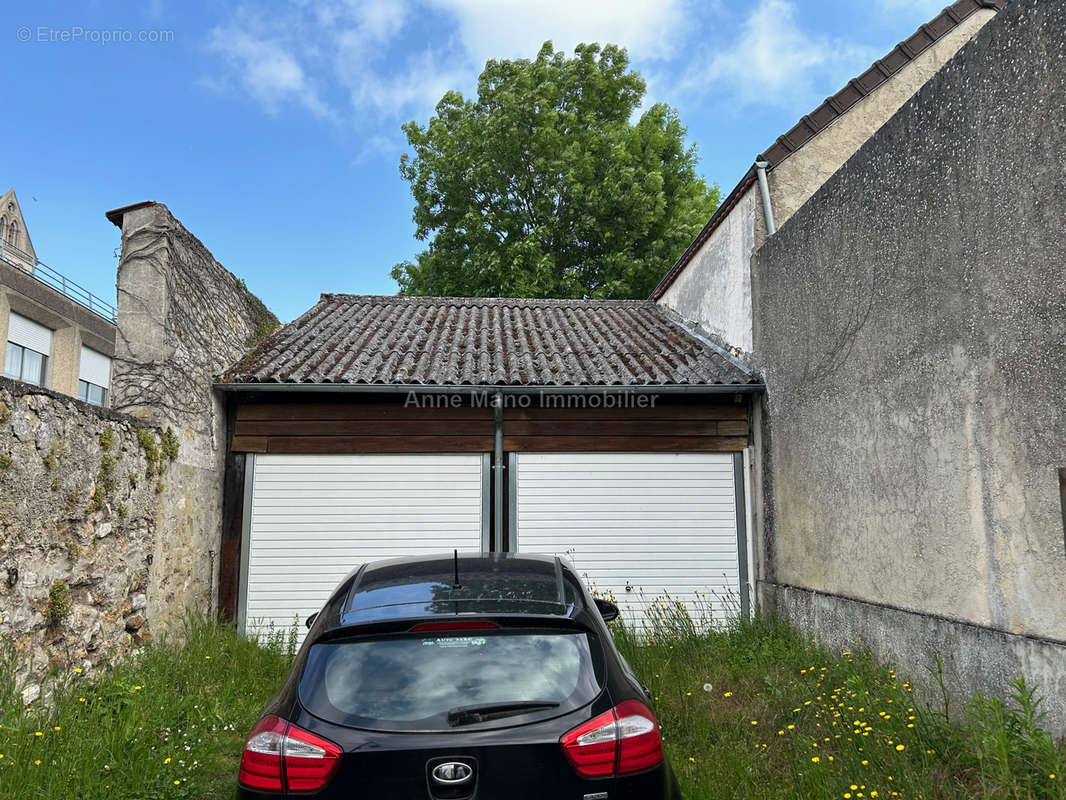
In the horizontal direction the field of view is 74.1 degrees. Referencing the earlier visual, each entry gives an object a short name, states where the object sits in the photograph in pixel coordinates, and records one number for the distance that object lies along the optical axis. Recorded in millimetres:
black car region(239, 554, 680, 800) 2475
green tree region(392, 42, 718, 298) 20453
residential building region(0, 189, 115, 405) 23469
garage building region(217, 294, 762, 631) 8375
